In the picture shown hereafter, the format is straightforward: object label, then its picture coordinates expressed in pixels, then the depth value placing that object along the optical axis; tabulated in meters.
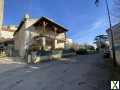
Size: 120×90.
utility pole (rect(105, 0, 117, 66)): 7.72
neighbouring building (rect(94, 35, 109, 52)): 24.15
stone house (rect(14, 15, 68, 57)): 12.95
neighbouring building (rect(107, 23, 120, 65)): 7.55
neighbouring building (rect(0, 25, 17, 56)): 14.68
